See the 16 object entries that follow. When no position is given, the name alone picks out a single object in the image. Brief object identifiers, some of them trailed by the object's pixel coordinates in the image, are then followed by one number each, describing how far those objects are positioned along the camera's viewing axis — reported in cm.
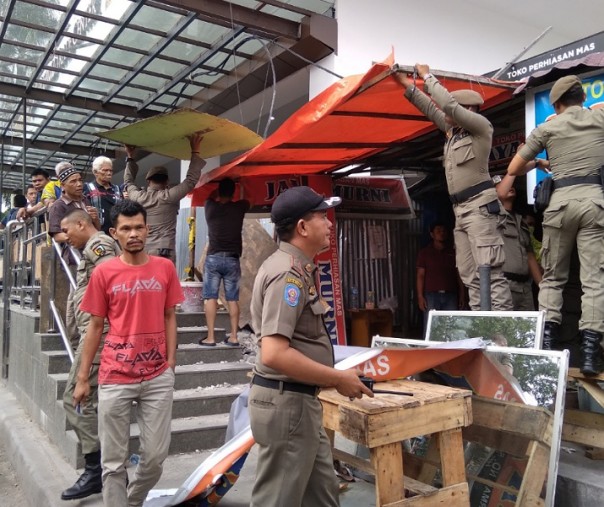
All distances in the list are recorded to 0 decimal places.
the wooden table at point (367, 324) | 762
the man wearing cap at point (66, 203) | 500
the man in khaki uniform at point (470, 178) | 398
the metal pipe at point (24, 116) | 845
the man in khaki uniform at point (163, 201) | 590
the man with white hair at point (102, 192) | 584
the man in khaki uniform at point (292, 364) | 212
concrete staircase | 454
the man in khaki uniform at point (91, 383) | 363
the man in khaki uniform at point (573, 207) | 352
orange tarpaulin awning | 435
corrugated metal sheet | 809
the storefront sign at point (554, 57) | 431
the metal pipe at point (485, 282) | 402
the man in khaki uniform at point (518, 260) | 473
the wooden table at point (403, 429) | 254
